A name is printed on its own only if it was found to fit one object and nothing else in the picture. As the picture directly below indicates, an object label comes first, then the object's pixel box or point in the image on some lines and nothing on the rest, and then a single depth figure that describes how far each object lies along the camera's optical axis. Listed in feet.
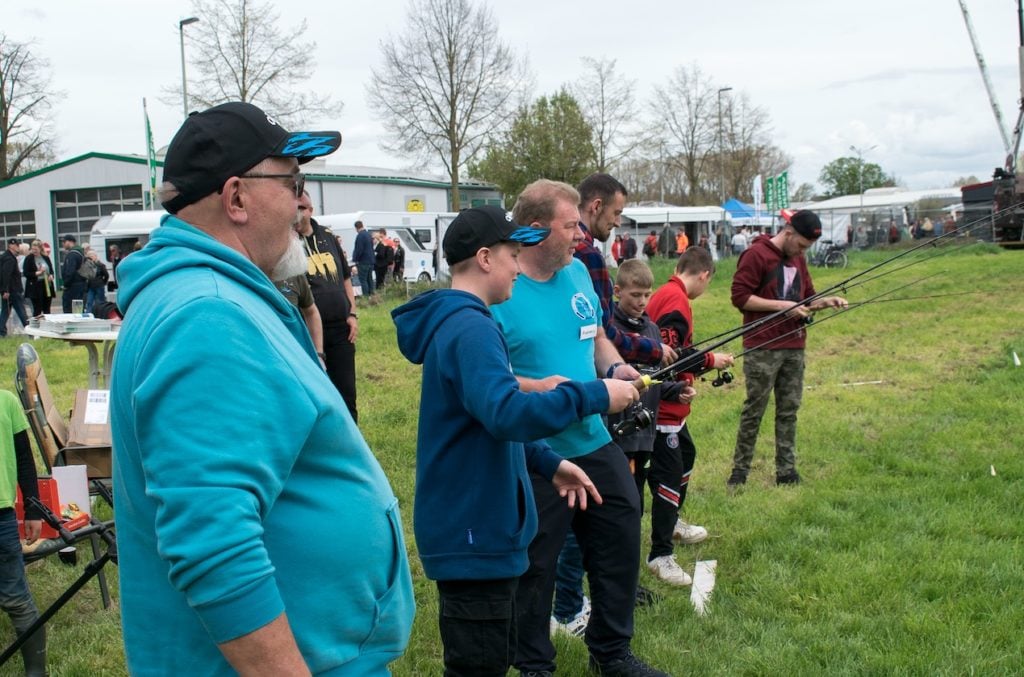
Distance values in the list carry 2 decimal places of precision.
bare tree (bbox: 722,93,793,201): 150.71
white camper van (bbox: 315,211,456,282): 87.20
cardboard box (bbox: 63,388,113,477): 19.04
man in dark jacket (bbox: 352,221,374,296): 69.56
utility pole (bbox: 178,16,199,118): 95.66
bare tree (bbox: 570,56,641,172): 129.59
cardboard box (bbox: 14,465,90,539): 15.51
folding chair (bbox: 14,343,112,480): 17.97
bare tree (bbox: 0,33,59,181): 123.95
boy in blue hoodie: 8.71
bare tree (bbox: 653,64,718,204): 145.79
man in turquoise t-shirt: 11.60
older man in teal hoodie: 4.77
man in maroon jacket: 21.93
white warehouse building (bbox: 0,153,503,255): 135.03
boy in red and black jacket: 16.89
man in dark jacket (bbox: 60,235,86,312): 61.16
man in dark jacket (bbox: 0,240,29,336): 55.01
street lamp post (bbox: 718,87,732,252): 153.76
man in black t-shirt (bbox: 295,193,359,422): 19.12
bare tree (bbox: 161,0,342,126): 101.76
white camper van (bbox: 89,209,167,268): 85.25
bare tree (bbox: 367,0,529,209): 114.42
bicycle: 87.04
